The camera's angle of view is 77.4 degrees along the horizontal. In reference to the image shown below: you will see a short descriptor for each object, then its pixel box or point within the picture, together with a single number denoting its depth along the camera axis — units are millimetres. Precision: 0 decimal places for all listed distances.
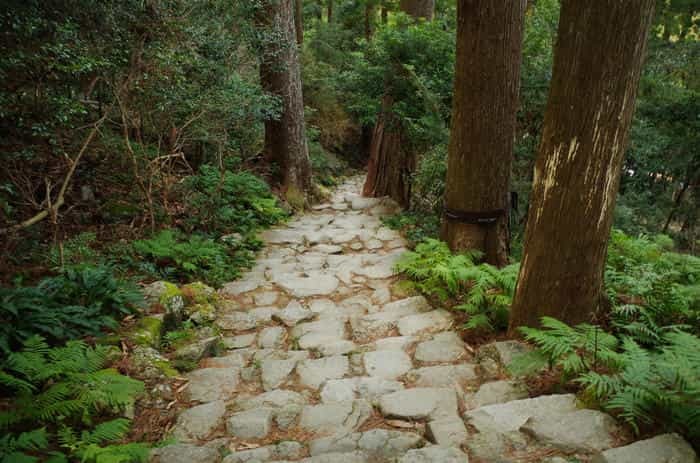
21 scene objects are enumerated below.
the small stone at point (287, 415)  3004
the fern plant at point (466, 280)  3980
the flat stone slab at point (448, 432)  2451
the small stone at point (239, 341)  4290
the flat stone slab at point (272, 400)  3262
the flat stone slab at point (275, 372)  3605
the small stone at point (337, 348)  4027
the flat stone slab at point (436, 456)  2199
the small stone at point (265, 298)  5204
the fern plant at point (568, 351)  2809
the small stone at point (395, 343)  3977
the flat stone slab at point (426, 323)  4254
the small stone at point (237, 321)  4627
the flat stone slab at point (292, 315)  4746
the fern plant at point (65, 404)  2260
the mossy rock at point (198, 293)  4719
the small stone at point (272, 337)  4297
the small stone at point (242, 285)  5402
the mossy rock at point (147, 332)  3631
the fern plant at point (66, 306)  3102
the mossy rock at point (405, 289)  5191
